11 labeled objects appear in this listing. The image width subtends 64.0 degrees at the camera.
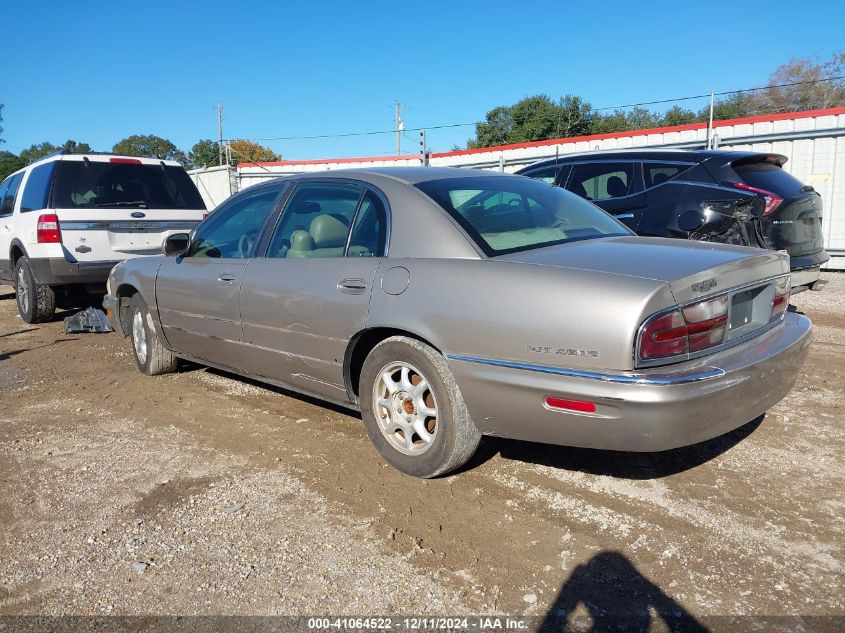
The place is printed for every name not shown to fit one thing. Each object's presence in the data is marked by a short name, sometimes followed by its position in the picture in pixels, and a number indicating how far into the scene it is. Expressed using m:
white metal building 11.11
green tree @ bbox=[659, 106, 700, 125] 39.74
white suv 7.52
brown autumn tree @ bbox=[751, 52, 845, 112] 35.56
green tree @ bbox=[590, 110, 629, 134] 42.09
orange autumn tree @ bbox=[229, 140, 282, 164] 62.34
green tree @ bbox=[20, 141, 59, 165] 73.99
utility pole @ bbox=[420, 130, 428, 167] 15.38
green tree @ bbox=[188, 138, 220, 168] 60.22
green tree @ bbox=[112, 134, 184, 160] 71.19
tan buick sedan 2.70
